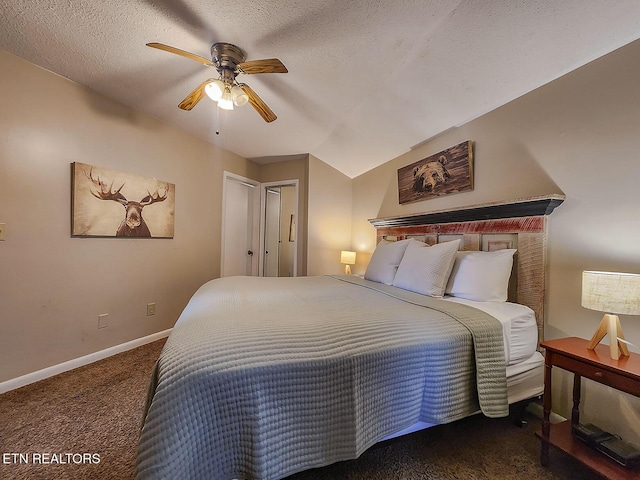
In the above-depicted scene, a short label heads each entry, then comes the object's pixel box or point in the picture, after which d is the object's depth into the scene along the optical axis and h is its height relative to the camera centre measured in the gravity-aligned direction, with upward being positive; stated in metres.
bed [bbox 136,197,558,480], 0.83 -0.52
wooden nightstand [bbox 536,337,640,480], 1.07 -0.61
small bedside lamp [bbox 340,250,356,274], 3.75 -0.36
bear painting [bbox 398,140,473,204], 2.27 +0.62
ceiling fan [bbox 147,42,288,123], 1.65 +1.06
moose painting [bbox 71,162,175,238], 2.17 +0.23
